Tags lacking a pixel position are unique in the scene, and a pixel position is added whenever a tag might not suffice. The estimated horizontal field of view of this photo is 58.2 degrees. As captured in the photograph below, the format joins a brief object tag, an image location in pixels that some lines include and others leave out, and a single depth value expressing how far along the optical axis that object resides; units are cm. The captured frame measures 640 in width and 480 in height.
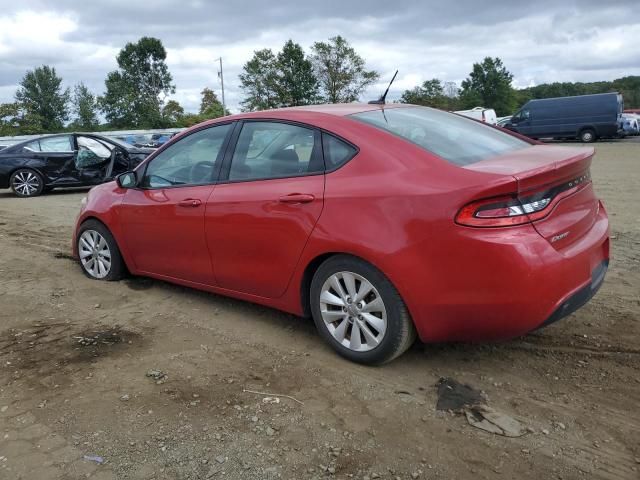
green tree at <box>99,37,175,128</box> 6153
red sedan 285
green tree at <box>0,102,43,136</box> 4951
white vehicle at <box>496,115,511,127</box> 2930
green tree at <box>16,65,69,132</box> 5803
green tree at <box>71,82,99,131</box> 5719
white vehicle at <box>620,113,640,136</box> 2758
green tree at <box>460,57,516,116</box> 8306
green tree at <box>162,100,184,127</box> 6498
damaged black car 1238
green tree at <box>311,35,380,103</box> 6322
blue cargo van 2544
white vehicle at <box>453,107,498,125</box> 2778
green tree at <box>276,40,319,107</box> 6444
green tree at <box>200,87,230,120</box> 7219
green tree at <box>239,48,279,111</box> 6425
